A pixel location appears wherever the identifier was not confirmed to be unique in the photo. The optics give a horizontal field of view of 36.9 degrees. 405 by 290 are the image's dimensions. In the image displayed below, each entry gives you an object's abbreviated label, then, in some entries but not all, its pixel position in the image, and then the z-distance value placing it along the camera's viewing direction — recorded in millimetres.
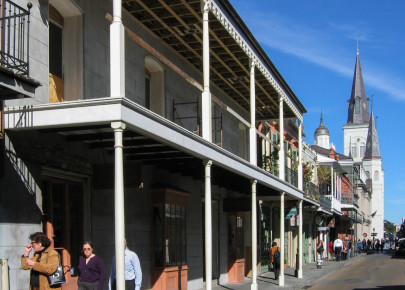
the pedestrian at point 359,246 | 59294
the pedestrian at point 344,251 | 40038
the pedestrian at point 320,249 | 31617
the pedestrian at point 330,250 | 40278
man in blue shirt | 9898
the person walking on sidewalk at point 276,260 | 21547
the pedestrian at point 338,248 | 38516
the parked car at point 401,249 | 47656
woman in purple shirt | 8961
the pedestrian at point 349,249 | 44031
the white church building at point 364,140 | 141000
